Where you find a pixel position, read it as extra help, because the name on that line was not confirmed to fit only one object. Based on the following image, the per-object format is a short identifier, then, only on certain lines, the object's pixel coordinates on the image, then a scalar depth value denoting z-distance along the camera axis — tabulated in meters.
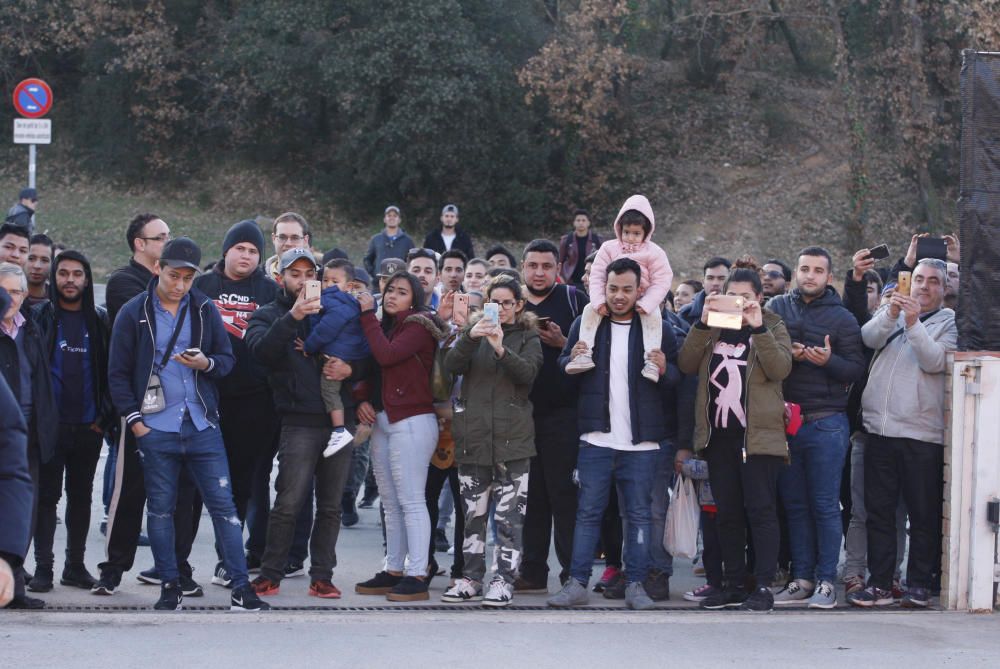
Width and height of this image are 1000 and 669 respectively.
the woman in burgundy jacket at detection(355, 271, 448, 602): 15.21
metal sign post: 32.76
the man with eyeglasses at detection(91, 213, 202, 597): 14.97
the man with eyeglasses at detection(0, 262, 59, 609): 14.03
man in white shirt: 15.22
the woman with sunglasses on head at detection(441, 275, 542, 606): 15.14
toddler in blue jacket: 15.04
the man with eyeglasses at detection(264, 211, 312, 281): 16.67
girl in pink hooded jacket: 15.42
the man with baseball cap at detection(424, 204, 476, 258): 34.85
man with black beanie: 15.70
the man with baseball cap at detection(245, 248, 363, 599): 14.99
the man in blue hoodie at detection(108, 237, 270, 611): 14.08
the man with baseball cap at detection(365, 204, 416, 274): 34.18
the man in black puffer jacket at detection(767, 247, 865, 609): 15.52
